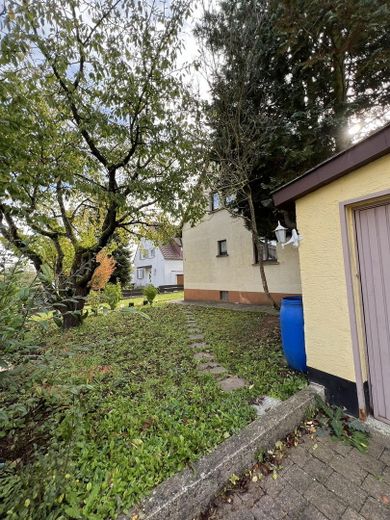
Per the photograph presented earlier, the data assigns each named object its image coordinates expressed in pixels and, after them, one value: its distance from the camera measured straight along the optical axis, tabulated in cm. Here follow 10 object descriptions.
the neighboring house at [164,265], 2586
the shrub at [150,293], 1169
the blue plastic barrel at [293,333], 326
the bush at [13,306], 150
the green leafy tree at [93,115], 305
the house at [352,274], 236
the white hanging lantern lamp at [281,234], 397
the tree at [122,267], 2272
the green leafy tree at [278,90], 481
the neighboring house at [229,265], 817
